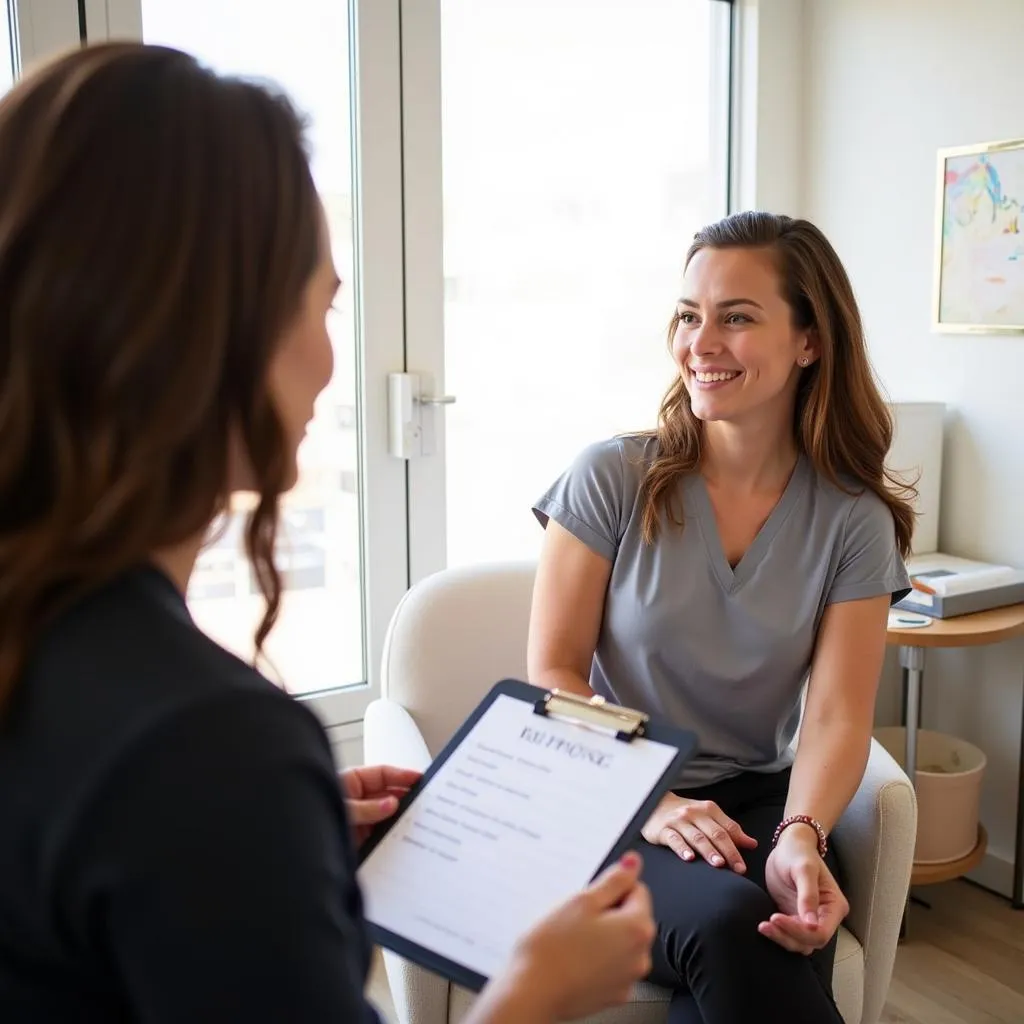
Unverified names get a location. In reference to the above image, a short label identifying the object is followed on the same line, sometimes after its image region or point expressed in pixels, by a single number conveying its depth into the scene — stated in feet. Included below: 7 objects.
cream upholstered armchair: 4.46
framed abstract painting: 7.74
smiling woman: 5.25
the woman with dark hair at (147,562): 1.78
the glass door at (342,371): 7.34
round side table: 7.11
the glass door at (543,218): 8.07
